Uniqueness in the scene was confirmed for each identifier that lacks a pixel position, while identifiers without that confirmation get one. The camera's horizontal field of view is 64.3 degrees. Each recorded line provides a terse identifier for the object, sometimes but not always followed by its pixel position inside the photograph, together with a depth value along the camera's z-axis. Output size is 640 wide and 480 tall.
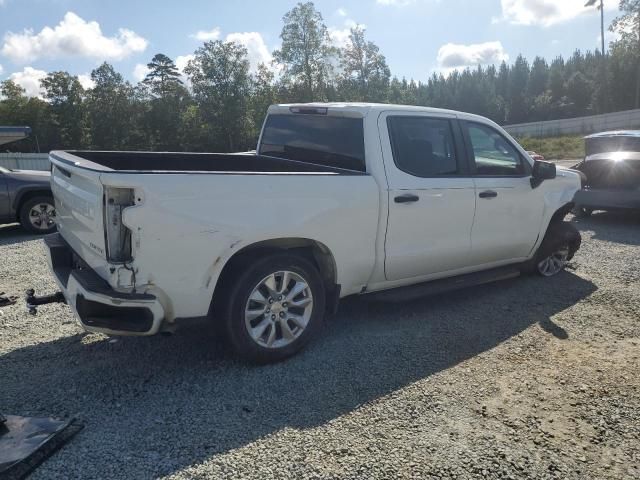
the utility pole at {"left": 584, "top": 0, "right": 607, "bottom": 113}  46.41
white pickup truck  3.11
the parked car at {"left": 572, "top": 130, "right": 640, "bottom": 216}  8.79
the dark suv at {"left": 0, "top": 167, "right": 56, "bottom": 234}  8.62
